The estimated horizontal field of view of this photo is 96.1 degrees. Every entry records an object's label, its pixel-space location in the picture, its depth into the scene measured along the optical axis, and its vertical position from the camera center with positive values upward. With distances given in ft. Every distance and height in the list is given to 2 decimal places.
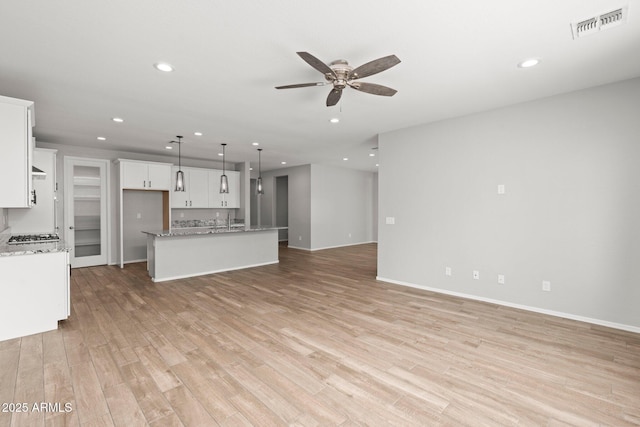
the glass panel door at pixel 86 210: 20.08 +0.35
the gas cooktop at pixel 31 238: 13.32 -1.17
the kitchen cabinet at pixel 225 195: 26.08 +2.06
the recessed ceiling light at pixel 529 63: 8.71 +4.56
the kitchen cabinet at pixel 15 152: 9.72 +2.19
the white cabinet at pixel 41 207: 17.15 +0.51
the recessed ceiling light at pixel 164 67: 8.91 +4.65
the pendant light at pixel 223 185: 18.93 +1.87
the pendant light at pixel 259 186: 21.95 +2.08
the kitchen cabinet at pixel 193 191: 24.04 +2.03
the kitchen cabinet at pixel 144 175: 20.79 +2.94
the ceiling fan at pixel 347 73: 7.24 +3.82
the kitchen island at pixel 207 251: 17.25 -2.51
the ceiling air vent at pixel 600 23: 6.58 +4.47
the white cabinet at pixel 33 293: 9.72 -2.75
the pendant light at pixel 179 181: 17.33 +1.98
